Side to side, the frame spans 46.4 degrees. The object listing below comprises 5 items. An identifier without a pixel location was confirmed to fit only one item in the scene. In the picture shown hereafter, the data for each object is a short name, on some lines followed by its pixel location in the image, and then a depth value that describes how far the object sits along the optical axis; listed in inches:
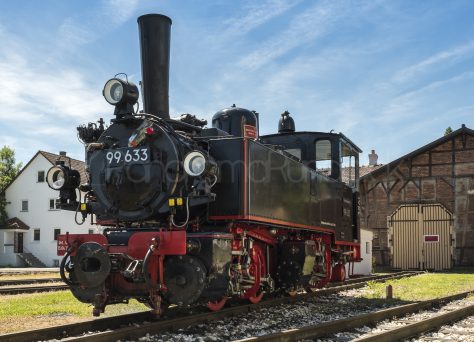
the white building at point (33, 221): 1279.5
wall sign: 912.3
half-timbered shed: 892.6
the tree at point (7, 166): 1619.1
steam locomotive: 249.6
